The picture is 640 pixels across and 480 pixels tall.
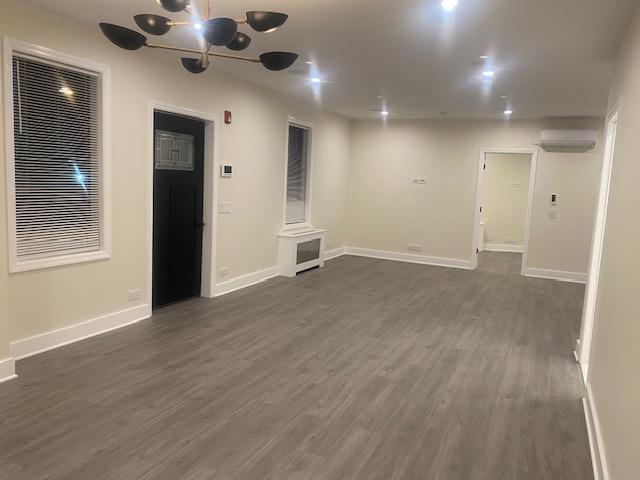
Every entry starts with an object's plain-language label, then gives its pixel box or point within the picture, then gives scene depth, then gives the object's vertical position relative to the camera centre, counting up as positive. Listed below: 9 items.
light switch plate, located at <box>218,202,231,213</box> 5.70 -0.28
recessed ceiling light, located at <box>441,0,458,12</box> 3.07 +1.25
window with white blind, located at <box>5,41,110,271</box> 3.52 +0.13
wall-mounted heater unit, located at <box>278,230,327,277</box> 7.03 -0.98
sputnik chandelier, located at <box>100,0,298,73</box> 2.37 +0.82
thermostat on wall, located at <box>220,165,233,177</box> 5.66 +0.16
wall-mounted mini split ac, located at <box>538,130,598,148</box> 7.35 +0.99
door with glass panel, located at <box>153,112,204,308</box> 4.97 -0.28
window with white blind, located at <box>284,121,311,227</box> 7.50 +0.20
